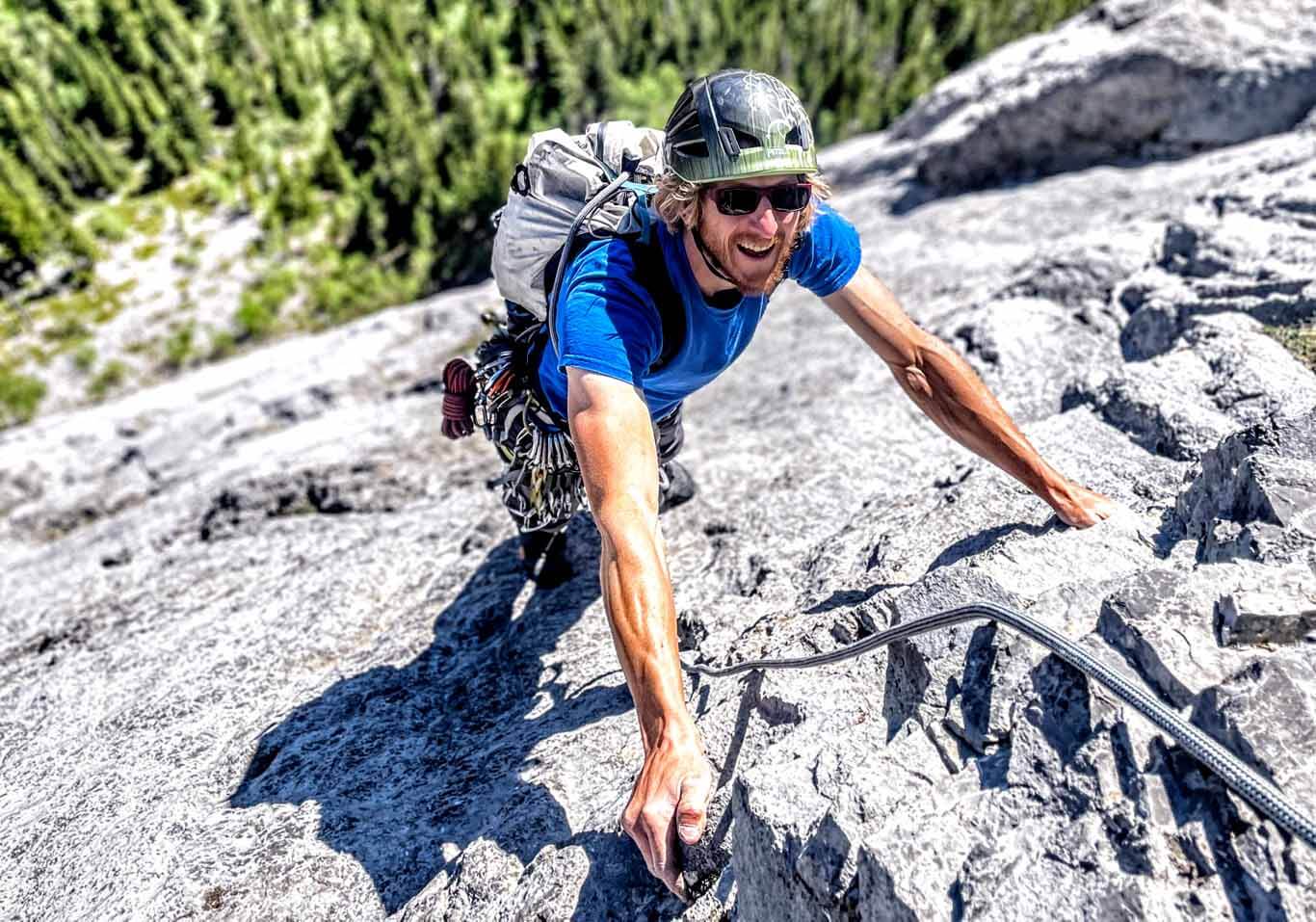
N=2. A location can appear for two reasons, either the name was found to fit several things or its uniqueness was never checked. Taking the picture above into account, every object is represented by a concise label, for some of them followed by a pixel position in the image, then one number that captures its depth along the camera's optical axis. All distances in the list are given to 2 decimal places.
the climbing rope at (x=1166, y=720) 0.55
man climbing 0.75
